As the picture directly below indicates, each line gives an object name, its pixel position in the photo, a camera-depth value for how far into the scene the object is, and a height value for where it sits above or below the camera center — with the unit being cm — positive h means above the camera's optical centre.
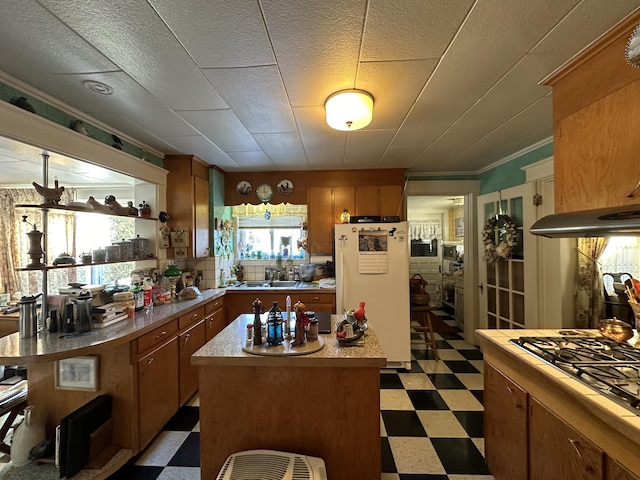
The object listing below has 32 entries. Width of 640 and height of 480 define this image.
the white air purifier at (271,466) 124 -99
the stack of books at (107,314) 193 -47
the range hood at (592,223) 108 +7
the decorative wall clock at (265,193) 399 +71
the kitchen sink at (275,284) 373 -54
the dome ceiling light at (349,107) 183 +87
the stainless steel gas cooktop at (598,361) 102 -53
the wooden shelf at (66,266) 178 -13
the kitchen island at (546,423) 93 -72
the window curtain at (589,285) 258 -40
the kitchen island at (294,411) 145 -85
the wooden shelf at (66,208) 176 +27
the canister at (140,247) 272 -1
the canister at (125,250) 254 -4
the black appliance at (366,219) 333 +27
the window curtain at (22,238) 371 +12
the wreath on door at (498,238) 313 +4
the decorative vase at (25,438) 172 -115
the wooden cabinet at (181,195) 316 +55
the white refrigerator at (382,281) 318 -42
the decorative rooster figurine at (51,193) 183 +35
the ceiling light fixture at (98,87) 170 +96
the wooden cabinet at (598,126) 123 +53
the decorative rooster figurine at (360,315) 175 -44
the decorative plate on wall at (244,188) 403 +78
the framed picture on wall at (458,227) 623 +32
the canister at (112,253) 239 -6
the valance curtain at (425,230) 725 +31
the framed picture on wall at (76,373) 182 -79
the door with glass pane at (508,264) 289 -26
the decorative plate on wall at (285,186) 398 +79
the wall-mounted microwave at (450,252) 580 -22
